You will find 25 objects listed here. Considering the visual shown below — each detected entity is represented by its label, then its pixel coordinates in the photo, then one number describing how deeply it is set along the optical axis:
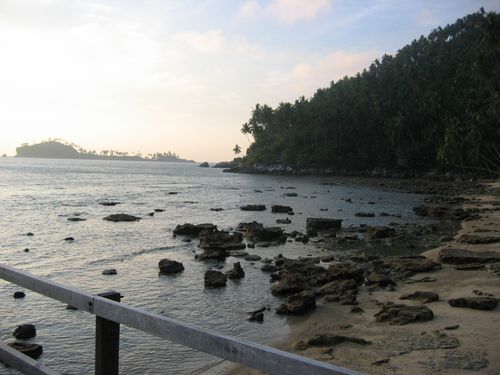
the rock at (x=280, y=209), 45.30
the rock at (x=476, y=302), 12.16
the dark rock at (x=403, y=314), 11.73
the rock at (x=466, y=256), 18.48
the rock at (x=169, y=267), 19.48
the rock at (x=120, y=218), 37.95
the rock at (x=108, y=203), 51.75
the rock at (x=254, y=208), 47.50
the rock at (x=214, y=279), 17.19
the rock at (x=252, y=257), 22.22
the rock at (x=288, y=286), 15.79
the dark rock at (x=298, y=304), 13.57
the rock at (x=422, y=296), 13.55
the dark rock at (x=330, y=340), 10.52
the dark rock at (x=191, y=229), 30.64
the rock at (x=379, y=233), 28.75
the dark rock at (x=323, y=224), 33.25
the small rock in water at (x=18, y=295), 15.24
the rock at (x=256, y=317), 13.34
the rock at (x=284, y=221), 37.41
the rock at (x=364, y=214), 41.91
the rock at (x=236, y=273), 18.28
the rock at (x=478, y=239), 23.16
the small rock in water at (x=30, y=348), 10.47
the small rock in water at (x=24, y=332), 11.78
